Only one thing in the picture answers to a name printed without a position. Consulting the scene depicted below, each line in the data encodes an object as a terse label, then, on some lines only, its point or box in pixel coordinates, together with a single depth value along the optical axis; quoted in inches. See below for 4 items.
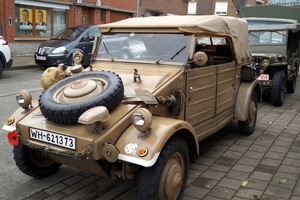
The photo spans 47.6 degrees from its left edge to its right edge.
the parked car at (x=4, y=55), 432.8
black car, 508.7
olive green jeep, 345.7
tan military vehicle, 124.0
